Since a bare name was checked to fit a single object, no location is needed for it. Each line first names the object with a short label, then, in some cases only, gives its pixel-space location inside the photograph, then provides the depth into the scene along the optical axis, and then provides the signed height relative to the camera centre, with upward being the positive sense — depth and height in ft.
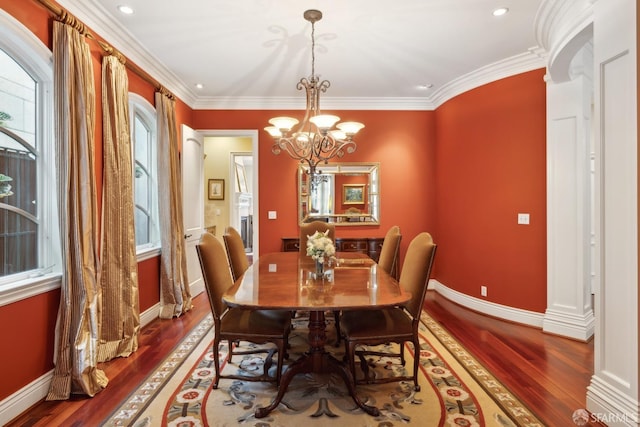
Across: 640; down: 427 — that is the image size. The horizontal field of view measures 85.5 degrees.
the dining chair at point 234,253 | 9.60 -1.20
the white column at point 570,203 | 10.50 +0.17
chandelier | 8.44 +2.14
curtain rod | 7.25 +4.32
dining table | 6.13 -1.63
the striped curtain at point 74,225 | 7.32 -0.29
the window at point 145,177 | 12.04 +1.24
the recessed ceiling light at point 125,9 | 8.63 +5.12
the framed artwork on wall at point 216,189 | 22.03 +1.39
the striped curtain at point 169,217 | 12.45 -0.21
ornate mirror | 16.49 +0.63
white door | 14.21 +0.59
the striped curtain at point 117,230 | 8.96 -0.49
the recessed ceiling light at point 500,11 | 8.92 +5.17
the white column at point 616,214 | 5.95 -0.11
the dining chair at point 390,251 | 9.77 -1.20
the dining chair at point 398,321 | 7.14 -2.47
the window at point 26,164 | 6.89 +1.03
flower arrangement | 7.89 -0.87
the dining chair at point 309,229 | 12.40 -0.70
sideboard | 15.64 -1.59
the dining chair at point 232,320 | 7.28 -2.46
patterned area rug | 6.50 -3.93
